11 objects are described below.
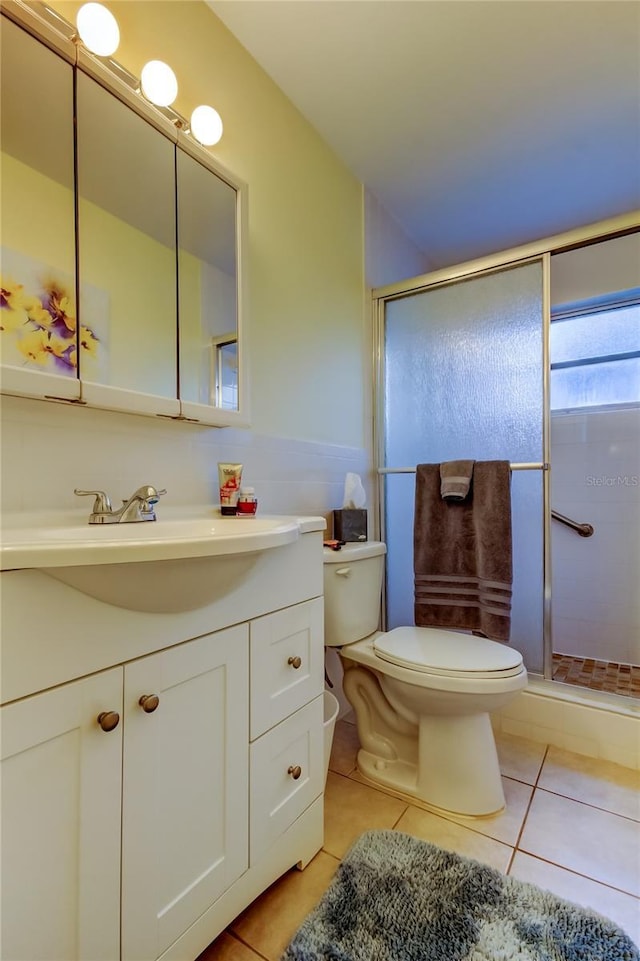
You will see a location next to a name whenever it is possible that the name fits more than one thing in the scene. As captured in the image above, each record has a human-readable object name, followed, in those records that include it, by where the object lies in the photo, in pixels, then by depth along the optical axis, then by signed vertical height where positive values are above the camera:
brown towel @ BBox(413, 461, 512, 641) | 1.62 -0.28
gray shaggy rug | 0.86 -0.91
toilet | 1.23 -0.62
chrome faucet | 0.92 -0.06
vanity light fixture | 0.92 +0.95
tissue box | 1.61 -0.16
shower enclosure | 1.70 +0.23
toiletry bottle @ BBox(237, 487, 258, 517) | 1.21 -0.06
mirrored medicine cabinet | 0.86 +0.54
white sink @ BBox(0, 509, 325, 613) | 0.54 -0.10
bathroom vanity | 0.56 -0.41
